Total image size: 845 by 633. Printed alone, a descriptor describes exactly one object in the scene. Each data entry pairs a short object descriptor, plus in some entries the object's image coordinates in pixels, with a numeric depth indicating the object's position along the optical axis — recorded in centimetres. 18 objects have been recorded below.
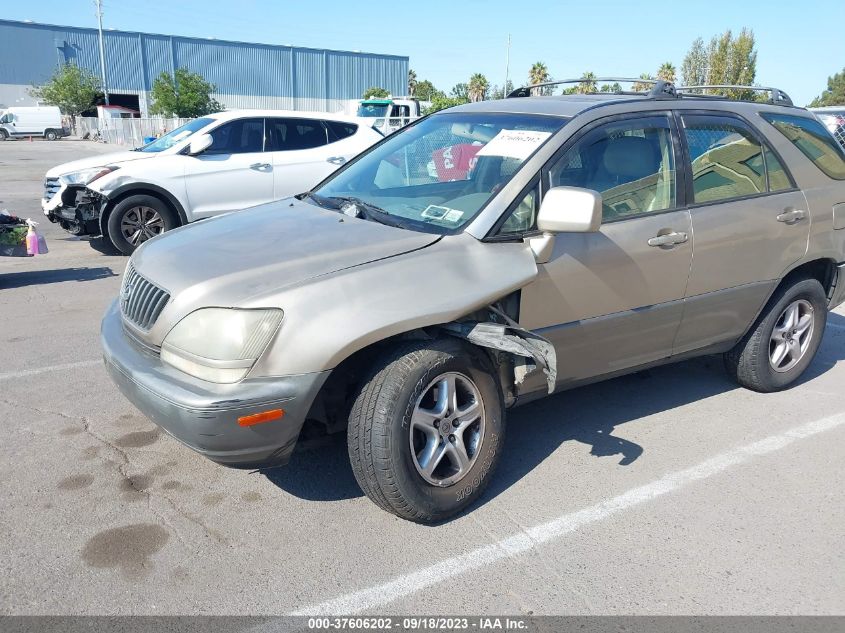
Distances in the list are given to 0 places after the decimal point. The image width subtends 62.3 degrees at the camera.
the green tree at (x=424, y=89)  7835
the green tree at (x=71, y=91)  5394
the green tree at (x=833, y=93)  6165
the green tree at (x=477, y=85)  6176
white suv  851
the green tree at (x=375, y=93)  5524
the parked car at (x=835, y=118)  946
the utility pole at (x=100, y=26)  4982
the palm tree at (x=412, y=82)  7738
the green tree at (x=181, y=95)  4603
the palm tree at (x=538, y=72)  6269
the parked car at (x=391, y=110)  2357
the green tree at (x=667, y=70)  5381
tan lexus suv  281
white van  4603
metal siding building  5934
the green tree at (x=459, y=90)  8728
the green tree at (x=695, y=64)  6044
